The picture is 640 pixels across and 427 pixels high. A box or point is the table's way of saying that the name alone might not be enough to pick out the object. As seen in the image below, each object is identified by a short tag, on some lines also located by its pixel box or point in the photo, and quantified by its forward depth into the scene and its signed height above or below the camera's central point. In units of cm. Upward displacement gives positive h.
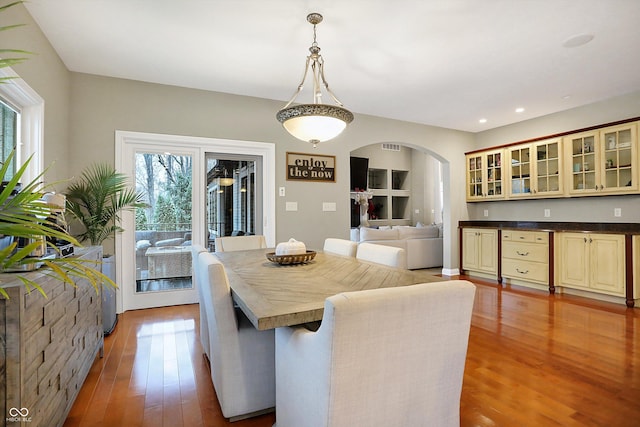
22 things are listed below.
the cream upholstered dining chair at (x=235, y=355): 161 -70
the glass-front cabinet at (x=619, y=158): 383 +70
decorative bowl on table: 220 -27
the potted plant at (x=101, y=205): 298 +14
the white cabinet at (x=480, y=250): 509 -54
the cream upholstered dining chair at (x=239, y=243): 333 -26
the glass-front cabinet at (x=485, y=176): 533 +70
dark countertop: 389 -13
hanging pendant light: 219 +68
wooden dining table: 125 -33
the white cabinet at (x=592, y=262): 378 -56
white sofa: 570 -41
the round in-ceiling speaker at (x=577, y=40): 269 +147
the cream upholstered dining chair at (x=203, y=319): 221 -70
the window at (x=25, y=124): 228 +74
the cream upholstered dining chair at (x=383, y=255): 215 -26
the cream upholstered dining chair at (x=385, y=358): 104 -49
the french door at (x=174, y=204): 362 +18
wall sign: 437 +69
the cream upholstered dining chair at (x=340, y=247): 271 -25
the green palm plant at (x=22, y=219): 84 +0
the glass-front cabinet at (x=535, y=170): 461 +69
